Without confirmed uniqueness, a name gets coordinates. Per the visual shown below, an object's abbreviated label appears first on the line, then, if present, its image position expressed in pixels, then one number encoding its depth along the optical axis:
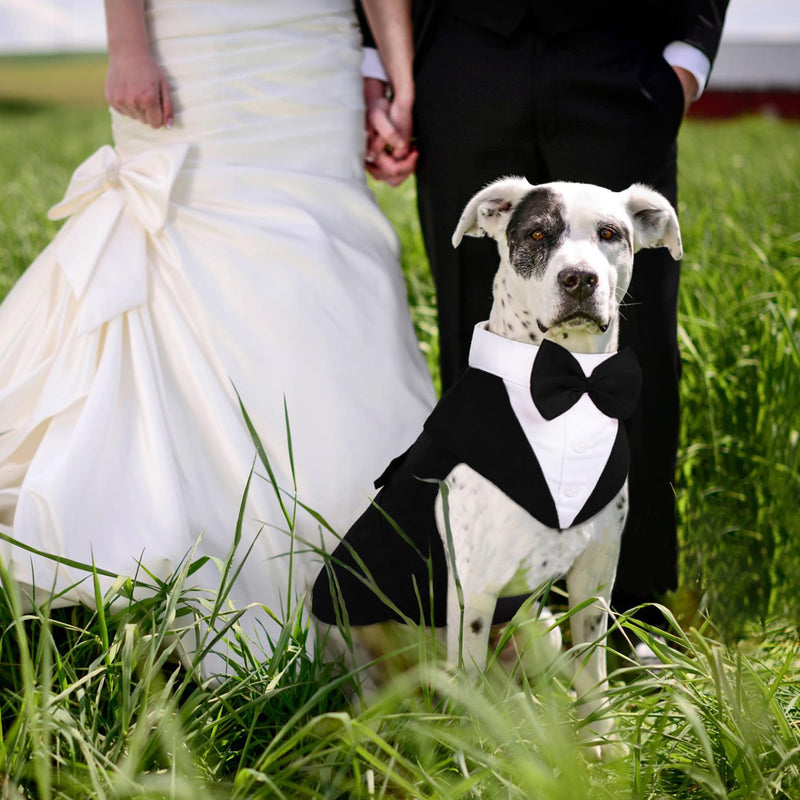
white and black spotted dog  1.65
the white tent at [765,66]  25.66
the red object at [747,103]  35.28
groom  2.21
